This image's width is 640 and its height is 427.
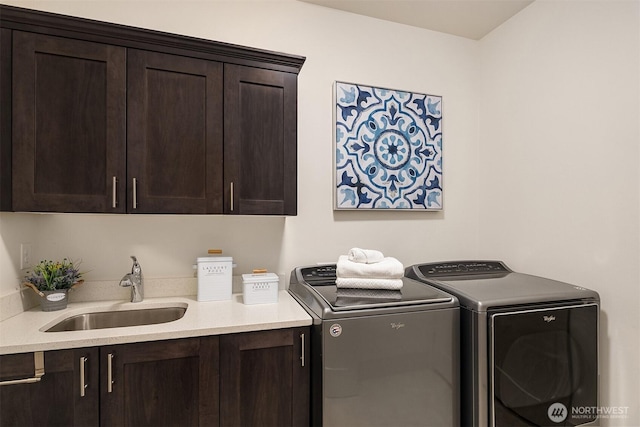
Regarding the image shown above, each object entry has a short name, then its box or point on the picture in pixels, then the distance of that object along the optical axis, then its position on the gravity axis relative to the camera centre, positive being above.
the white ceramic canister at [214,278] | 1.75 -0.34
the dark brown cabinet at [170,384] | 1.21 -0.67
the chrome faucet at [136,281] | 1.71 -0.35
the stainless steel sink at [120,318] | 1.58 -0.52
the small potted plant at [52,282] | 1.56 -0.32
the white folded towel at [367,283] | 1.71 -0.36
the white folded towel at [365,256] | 1.77 -0.23
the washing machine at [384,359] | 1.43 -0.65
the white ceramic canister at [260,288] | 1.70 -0.38
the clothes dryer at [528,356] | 1.56 -0.69
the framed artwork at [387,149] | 2.18 +0.43
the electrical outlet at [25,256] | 1.59 -0.20
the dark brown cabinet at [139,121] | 1.40 +0.42
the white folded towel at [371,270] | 1.71 -0.29
